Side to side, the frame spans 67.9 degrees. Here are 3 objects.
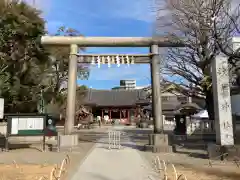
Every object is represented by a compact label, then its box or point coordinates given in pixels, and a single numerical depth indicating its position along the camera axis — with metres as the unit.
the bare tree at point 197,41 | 7.07
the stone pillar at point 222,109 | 6.51
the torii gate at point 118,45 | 8.45
